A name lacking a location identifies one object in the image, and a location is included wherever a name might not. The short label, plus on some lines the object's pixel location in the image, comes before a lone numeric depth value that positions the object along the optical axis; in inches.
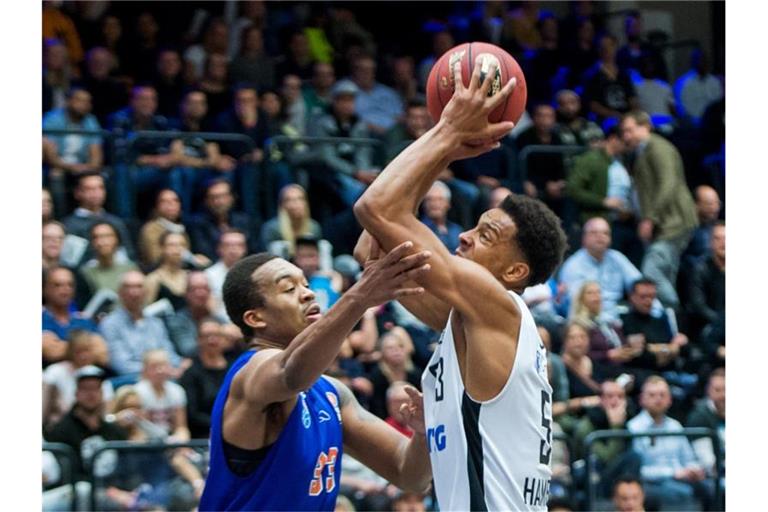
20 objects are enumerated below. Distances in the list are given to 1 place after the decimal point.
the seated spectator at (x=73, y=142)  428.8
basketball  197.5
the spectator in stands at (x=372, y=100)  499.8
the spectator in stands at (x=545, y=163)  489.1
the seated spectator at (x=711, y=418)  388.2
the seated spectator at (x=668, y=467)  379.6
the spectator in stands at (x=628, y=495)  368.8
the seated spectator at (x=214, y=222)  426.9
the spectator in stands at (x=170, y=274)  396.5
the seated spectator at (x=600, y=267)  451.2
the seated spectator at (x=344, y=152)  460.8
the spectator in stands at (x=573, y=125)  510.9
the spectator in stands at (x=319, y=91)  487.6
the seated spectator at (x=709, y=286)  468.4
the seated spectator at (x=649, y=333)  434.6
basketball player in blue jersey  189.9
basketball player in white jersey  189.5
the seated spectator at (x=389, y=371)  377.4
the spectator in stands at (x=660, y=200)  477.1
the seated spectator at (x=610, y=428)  374.6
